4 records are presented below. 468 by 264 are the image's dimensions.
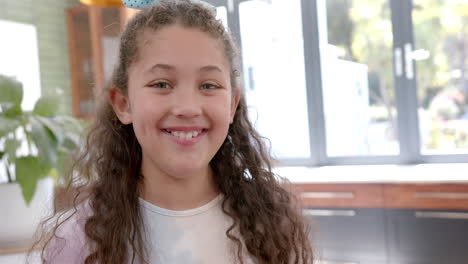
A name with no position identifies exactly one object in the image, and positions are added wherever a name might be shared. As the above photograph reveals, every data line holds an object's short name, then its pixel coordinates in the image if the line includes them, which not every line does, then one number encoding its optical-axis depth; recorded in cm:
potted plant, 124
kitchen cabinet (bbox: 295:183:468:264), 243
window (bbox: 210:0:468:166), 302
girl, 85
